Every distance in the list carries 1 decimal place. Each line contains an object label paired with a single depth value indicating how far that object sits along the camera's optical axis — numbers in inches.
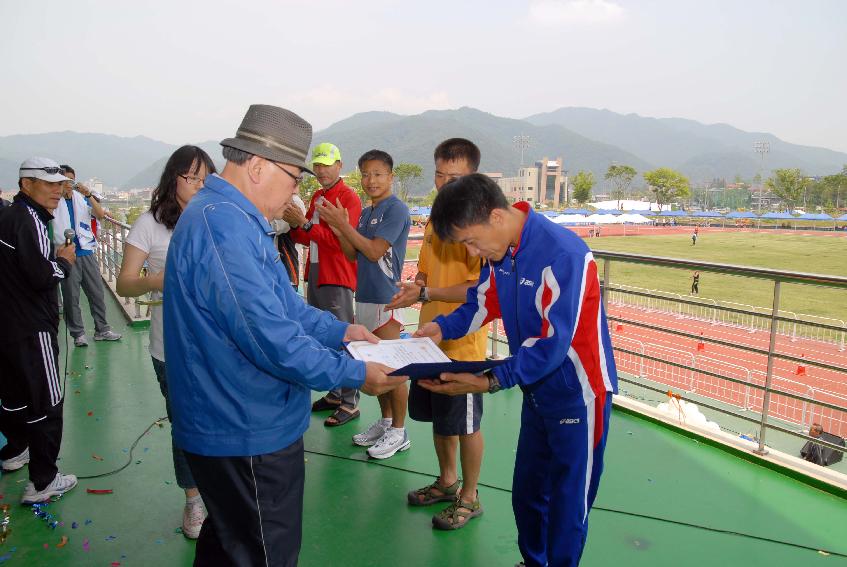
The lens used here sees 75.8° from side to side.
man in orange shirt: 100.7
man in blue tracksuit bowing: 66.1
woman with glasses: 93.7
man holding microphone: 101.0
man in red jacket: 141.9
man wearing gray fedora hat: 53.3
